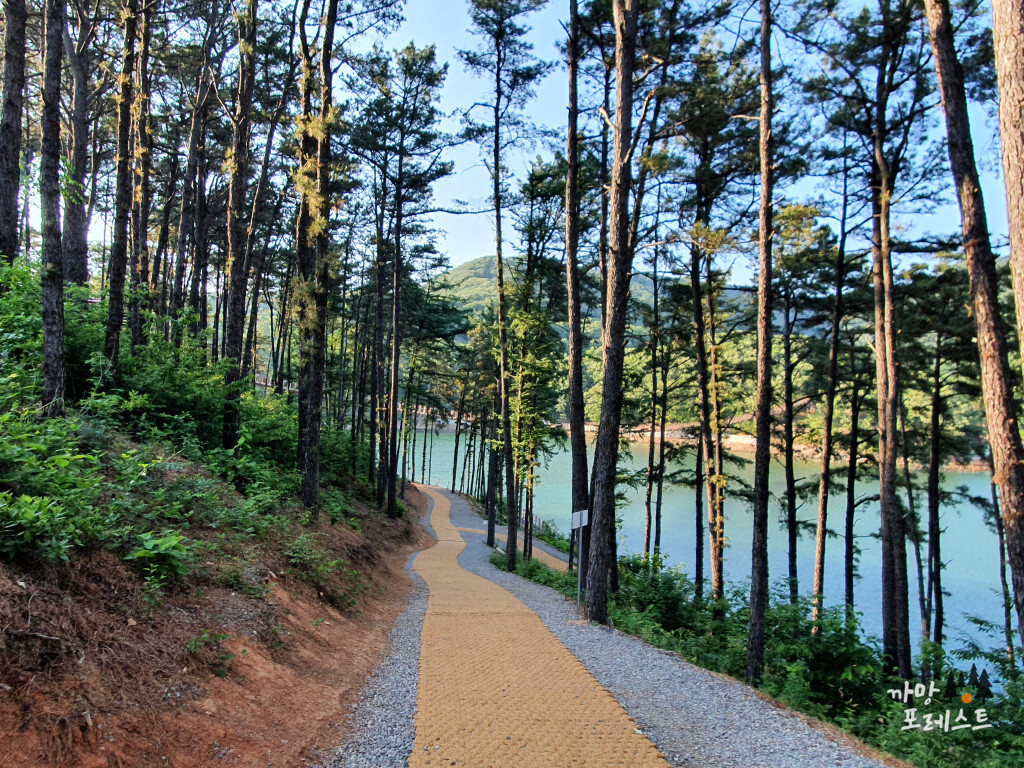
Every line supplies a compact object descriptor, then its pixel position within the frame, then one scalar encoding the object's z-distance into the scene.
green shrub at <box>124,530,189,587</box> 4.38
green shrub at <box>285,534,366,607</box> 7.48
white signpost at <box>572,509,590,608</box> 8.95
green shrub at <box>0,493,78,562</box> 3.51
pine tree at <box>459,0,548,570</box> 14.07
